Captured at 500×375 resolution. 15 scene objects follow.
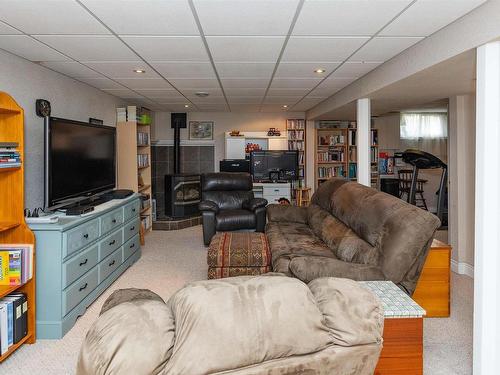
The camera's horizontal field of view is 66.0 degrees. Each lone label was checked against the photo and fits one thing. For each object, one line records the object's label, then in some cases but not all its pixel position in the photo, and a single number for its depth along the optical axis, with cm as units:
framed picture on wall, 814
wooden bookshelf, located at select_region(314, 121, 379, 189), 796
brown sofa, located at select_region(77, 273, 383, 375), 86
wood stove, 724
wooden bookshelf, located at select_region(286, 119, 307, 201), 803
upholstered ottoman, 361
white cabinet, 746
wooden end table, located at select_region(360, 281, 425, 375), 189
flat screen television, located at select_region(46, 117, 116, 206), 329
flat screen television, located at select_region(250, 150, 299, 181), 764
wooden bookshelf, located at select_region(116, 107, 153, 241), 580
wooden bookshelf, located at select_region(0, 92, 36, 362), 274
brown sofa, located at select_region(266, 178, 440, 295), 245
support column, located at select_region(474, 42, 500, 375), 212
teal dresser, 289
